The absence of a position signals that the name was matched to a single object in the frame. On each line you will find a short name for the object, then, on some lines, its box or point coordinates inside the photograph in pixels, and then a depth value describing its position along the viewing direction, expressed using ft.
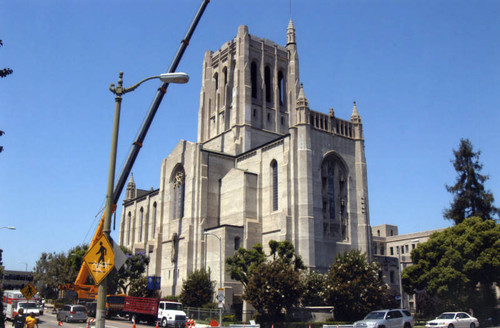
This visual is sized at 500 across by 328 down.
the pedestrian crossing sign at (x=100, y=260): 39.68
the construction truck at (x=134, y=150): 121.83
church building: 180.34
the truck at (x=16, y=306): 124.98
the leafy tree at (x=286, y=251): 152.76
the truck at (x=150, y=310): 124.67
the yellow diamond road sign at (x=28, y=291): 87.16
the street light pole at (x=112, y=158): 41.27
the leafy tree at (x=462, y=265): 145.59
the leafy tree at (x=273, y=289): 134.51
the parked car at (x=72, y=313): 135.95
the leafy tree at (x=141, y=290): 194.59
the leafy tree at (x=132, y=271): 197.88
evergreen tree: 187.42
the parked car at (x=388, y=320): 93.20
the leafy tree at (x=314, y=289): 146.64
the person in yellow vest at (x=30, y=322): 69.72
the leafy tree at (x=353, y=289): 137.59
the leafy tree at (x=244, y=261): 151.74
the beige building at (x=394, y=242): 304.69
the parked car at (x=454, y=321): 105.70
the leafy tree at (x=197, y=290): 167.84
